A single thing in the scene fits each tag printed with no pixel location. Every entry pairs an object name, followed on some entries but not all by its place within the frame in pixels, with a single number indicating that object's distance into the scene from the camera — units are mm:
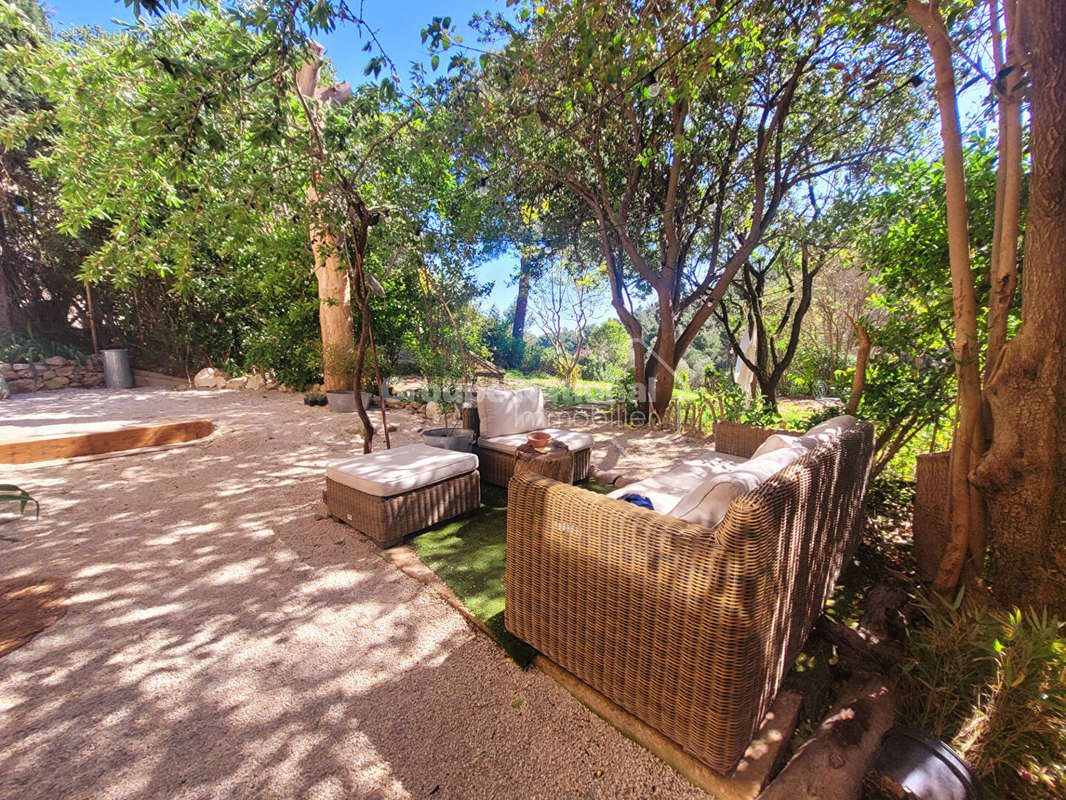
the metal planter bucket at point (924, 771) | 989
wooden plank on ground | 3793
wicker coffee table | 2594
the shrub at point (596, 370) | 13555
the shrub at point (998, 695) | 1150
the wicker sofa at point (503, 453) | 3449
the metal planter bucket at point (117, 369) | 8438
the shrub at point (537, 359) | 13383
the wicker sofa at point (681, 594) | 1105
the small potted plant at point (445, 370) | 5488
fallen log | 1091
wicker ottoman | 2486
